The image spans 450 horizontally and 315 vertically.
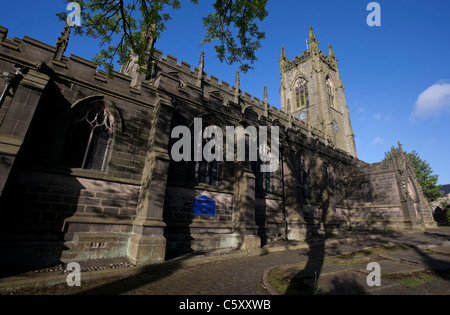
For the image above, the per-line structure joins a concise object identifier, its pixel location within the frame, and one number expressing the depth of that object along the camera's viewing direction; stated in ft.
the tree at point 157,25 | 20.33
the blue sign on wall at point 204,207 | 31.58
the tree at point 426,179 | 105.09
